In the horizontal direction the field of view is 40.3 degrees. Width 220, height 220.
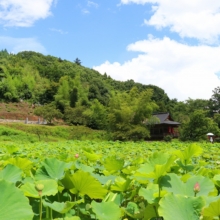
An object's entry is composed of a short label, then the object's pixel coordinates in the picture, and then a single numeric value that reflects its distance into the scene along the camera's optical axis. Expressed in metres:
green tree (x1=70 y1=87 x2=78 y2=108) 32.81
